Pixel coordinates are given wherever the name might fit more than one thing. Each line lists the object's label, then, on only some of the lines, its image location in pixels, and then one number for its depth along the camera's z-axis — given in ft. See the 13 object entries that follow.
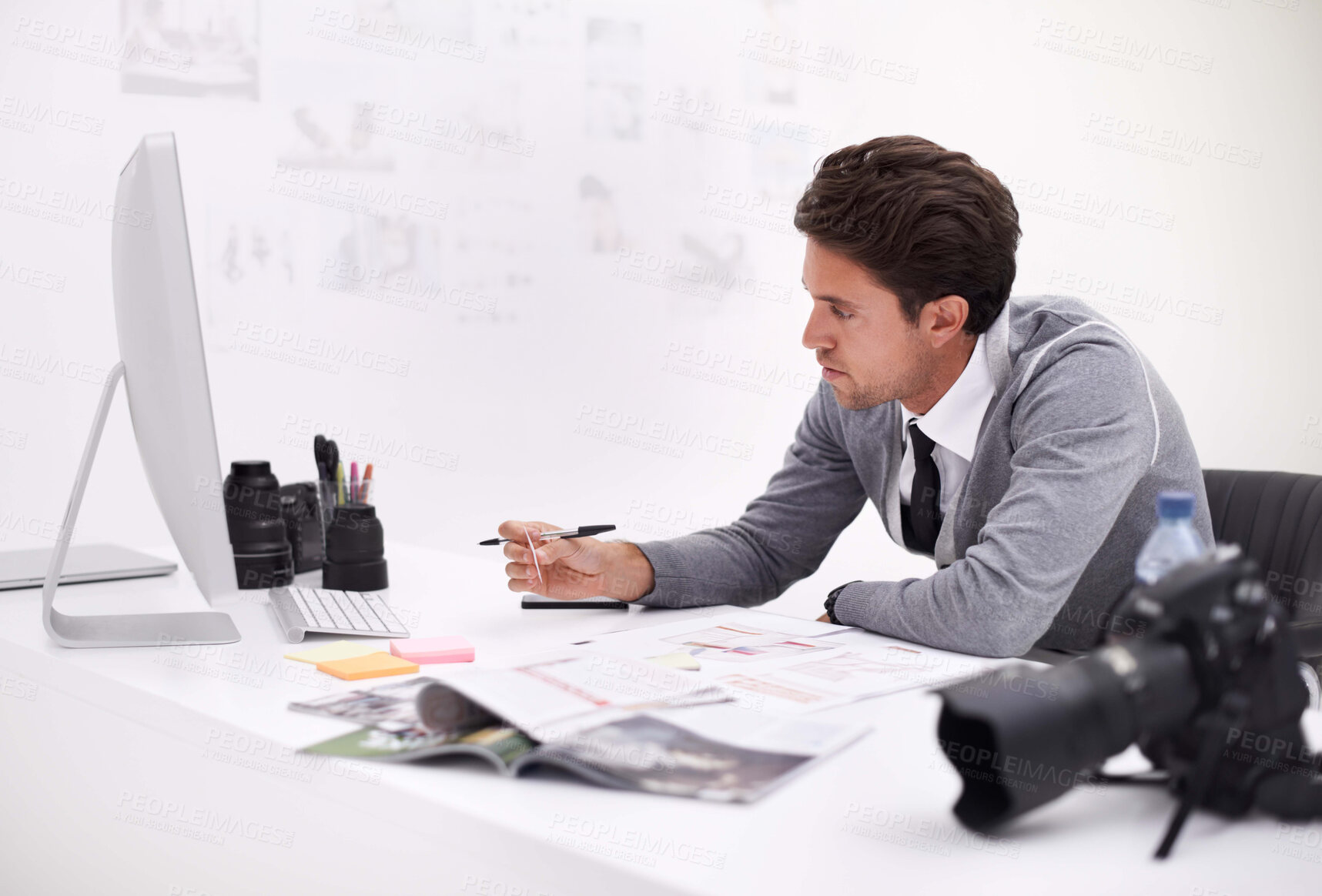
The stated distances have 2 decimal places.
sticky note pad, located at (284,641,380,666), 3.80
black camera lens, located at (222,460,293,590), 5.17
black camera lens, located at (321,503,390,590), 5.10
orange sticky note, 3.59
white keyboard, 4.17
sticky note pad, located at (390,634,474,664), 3.81
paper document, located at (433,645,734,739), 2.77
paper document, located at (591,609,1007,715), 3.30
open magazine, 2.55
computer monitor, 3.43
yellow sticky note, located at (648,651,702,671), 3.56
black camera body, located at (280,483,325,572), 5.54
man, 4.25
